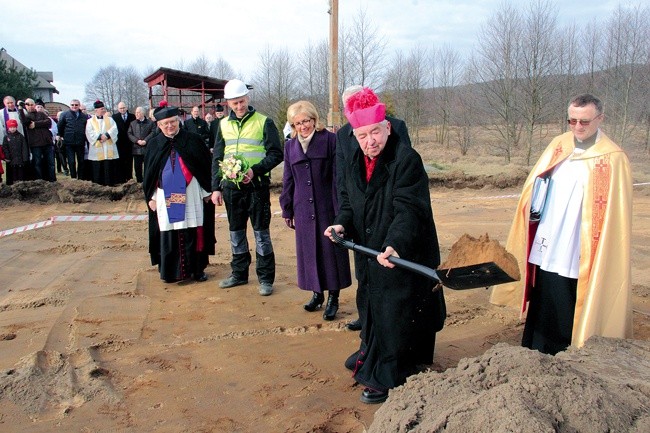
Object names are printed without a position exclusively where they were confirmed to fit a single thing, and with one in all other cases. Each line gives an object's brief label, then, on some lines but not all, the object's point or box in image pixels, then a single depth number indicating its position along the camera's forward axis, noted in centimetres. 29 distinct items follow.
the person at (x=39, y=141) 1244
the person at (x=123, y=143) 1338
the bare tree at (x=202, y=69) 5098
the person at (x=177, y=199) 633
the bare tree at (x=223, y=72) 4994
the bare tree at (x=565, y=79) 2217
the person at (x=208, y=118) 1688
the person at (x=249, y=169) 585
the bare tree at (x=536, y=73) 2081
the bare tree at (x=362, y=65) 2528
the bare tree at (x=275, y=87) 3384
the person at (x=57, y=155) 1335
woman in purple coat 527
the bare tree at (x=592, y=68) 2262
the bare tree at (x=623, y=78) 2097
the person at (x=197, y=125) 1451
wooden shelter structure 2219
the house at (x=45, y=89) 5222
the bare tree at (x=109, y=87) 6900
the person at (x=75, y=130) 1331
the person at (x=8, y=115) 1210
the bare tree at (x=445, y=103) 3030
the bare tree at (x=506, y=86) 2131
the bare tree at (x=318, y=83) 3004
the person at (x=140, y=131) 1305
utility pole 1408
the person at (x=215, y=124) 1061
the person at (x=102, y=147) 1302
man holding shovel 348
